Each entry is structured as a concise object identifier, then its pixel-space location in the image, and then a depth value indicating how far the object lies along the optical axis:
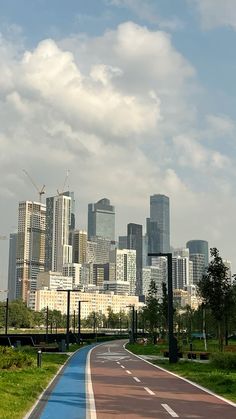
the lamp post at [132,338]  74.80
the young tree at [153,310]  69.88
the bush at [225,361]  25.80
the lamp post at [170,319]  30.64
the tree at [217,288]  35.84
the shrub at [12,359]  23.86
